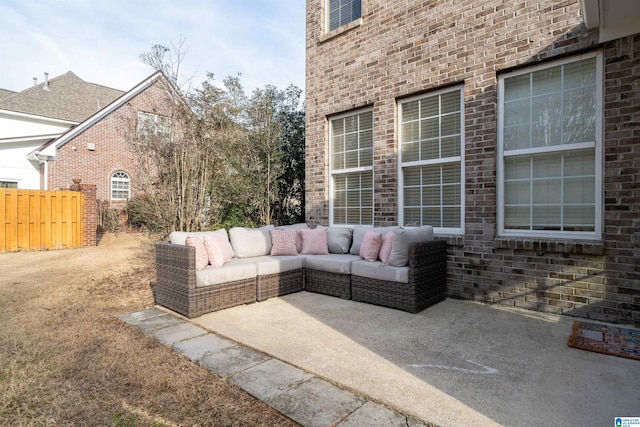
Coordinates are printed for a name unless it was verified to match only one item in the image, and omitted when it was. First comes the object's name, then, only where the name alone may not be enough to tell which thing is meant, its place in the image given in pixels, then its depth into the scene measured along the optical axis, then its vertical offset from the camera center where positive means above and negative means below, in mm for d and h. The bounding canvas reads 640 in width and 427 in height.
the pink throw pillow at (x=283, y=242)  4891 -506
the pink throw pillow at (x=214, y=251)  3956 -508
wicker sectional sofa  3705 -809
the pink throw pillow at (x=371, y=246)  4305 -494
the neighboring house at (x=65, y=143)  12422 +2631
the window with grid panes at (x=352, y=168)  5504 +678
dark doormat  2643 -1143
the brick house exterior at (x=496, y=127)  3328 +973
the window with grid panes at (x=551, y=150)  3553 +653
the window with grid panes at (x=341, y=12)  5668 +3452
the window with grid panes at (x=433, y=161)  4480 +661
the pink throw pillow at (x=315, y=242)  5016 -512
